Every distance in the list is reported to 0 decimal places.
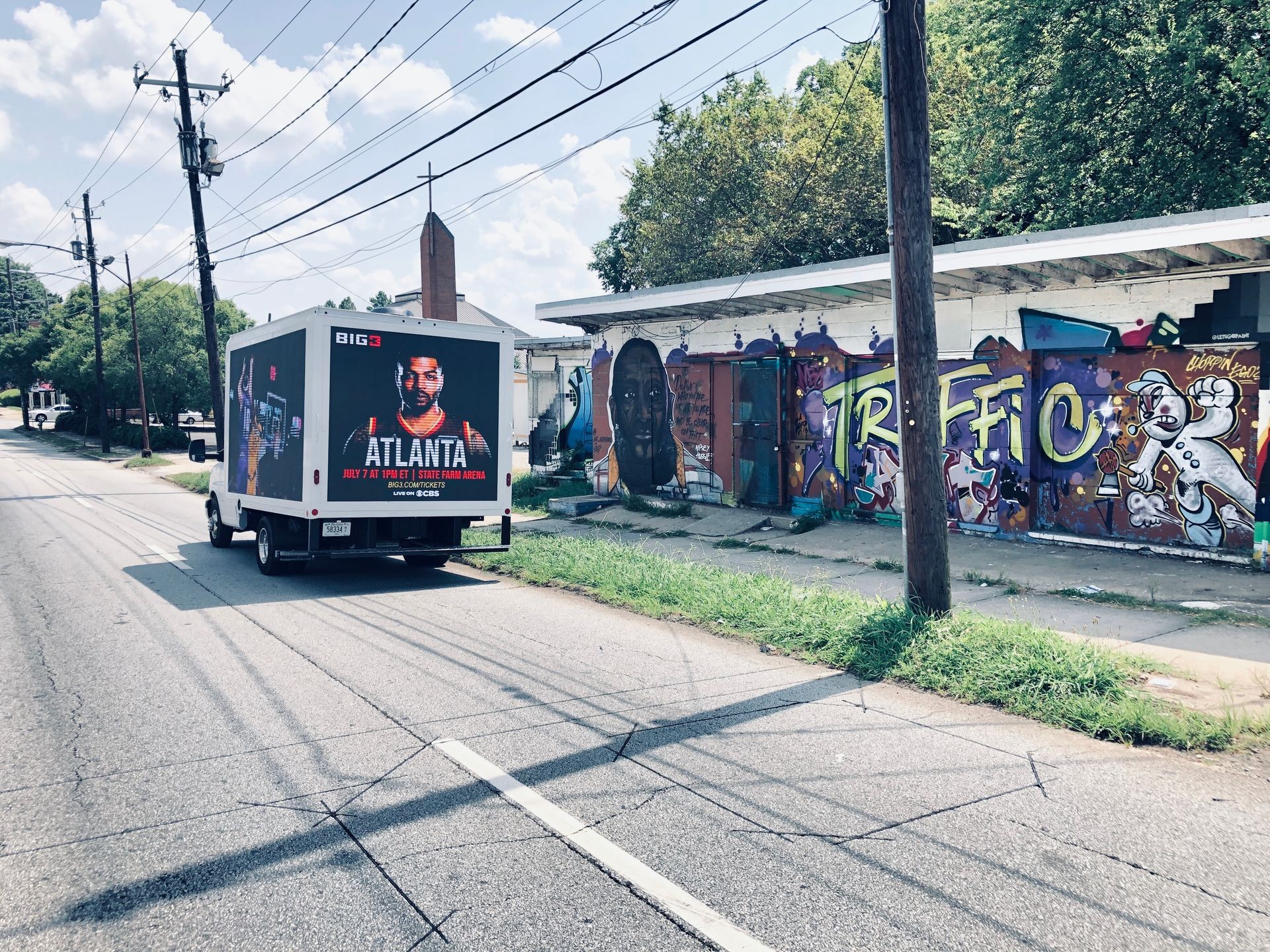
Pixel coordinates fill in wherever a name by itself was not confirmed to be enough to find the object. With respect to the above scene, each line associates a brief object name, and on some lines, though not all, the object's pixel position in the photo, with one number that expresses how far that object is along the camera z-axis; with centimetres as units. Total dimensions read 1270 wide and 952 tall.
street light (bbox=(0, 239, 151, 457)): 3706
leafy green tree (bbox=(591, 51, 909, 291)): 2830
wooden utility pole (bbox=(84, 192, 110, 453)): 4116
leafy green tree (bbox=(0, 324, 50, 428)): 6384
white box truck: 1048
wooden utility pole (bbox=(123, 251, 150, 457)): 3700
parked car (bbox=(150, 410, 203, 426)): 5652
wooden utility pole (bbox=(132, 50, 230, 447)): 2395
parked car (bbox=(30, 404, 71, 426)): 6494
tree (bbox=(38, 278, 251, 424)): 4359
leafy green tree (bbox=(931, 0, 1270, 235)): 1535
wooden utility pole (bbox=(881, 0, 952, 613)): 710
